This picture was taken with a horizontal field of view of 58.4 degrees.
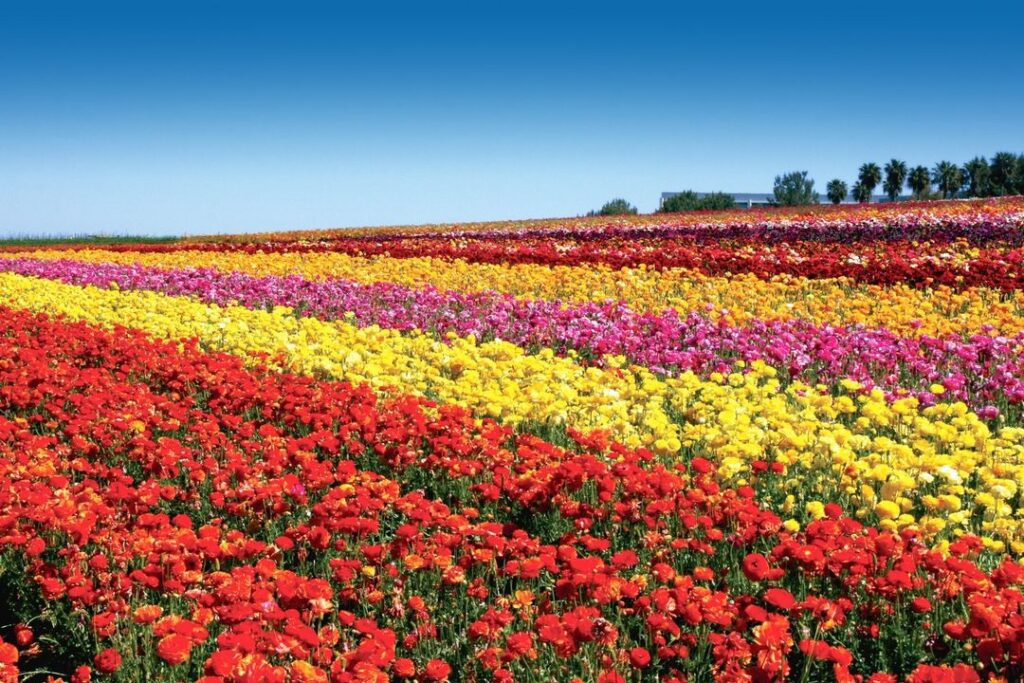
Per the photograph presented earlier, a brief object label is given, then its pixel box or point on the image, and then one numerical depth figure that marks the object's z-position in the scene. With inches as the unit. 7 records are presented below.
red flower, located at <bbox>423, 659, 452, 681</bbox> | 119.2
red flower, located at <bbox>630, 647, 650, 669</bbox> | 112.7
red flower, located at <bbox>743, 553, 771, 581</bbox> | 128.5
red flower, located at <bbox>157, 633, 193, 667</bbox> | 113.2
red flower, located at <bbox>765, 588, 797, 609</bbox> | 118.9
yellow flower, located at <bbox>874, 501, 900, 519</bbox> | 157.4
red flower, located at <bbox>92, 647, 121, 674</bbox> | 119.1
